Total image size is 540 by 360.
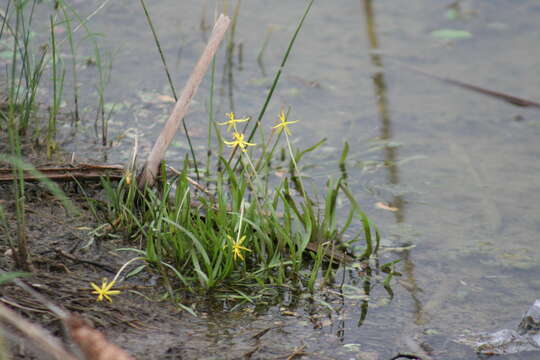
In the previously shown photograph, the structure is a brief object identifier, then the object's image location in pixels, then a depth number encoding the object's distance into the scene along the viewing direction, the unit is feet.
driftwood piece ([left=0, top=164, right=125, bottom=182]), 18.98
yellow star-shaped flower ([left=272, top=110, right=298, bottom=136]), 17.13
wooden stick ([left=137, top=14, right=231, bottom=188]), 19.13
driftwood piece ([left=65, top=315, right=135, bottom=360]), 10.56
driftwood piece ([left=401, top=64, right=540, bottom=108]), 30.81
